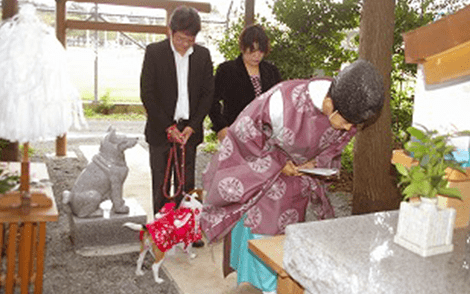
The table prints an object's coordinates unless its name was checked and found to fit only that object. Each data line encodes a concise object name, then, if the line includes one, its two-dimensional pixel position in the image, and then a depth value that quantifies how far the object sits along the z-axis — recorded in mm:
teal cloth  3248
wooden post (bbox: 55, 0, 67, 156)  7492
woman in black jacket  4406
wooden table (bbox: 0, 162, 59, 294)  3068
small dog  3771
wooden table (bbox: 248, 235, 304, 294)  2361
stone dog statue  4340
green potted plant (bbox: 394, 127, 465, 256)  1764
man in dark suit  4270
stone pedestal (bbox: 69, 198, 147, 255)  4383
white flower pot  1747
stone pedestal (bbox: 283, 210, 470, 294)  1500
